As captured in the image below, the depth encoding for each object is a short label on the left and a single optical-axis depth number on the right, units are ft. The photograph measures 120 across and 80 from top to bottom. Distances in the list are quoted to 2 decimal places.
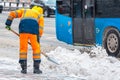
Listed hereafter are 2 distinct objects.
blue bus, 47.16
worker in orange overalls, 34.86
